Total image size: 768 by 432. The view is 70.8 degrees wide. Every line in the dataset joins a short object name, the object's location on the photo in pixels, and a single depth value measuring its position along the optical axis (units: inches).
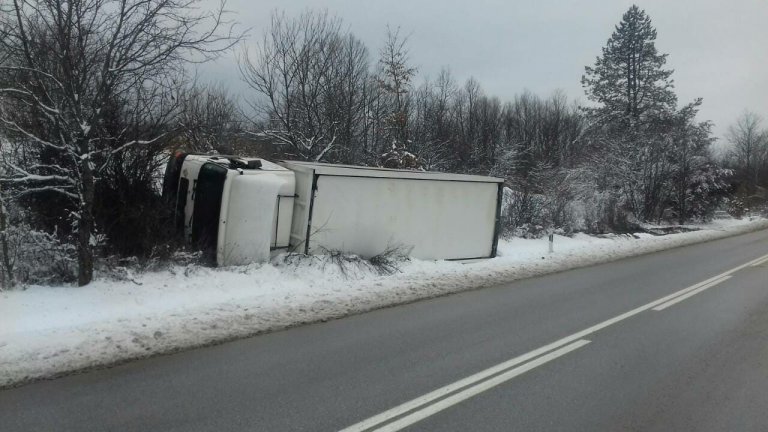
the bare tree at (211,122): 389.3
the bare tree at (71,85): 279.6
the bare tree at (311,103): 733.9
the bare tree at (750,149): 2898.6
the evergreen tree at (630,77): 1605.6
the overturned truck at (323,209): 359.3
